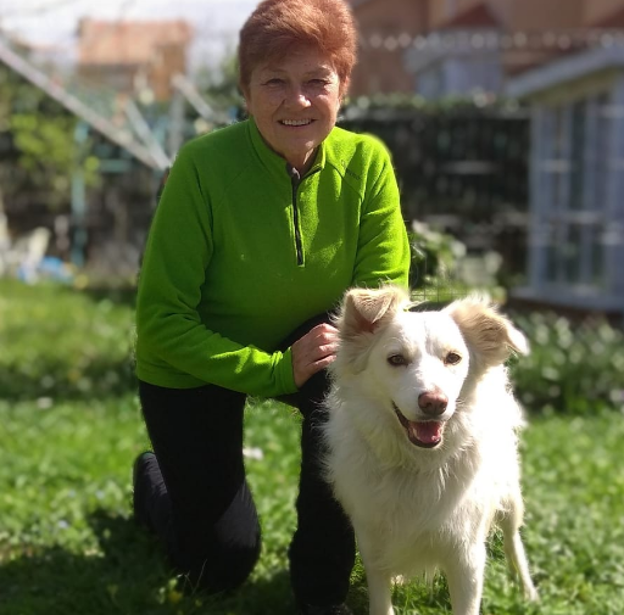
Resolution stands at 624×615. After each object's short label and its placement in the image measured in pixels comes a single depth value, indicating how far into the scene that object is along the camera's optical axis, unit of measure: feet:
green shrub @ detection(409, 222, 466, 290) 13.87
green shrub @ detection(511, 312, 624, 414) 27.86
